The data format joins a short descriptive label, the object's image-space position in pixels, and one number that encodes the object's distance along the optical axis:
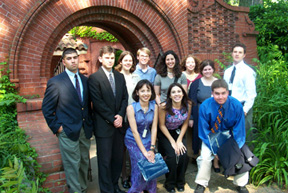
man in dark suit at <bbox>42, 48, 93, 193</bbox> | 2.81
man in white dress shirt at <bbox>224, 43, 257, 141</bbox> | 3.79
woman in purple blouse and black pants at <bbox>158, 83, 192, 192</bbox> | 3.39
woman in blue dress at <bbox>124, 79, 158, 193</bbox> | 3.16
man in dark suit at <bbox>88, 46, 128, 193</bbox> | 3.08
